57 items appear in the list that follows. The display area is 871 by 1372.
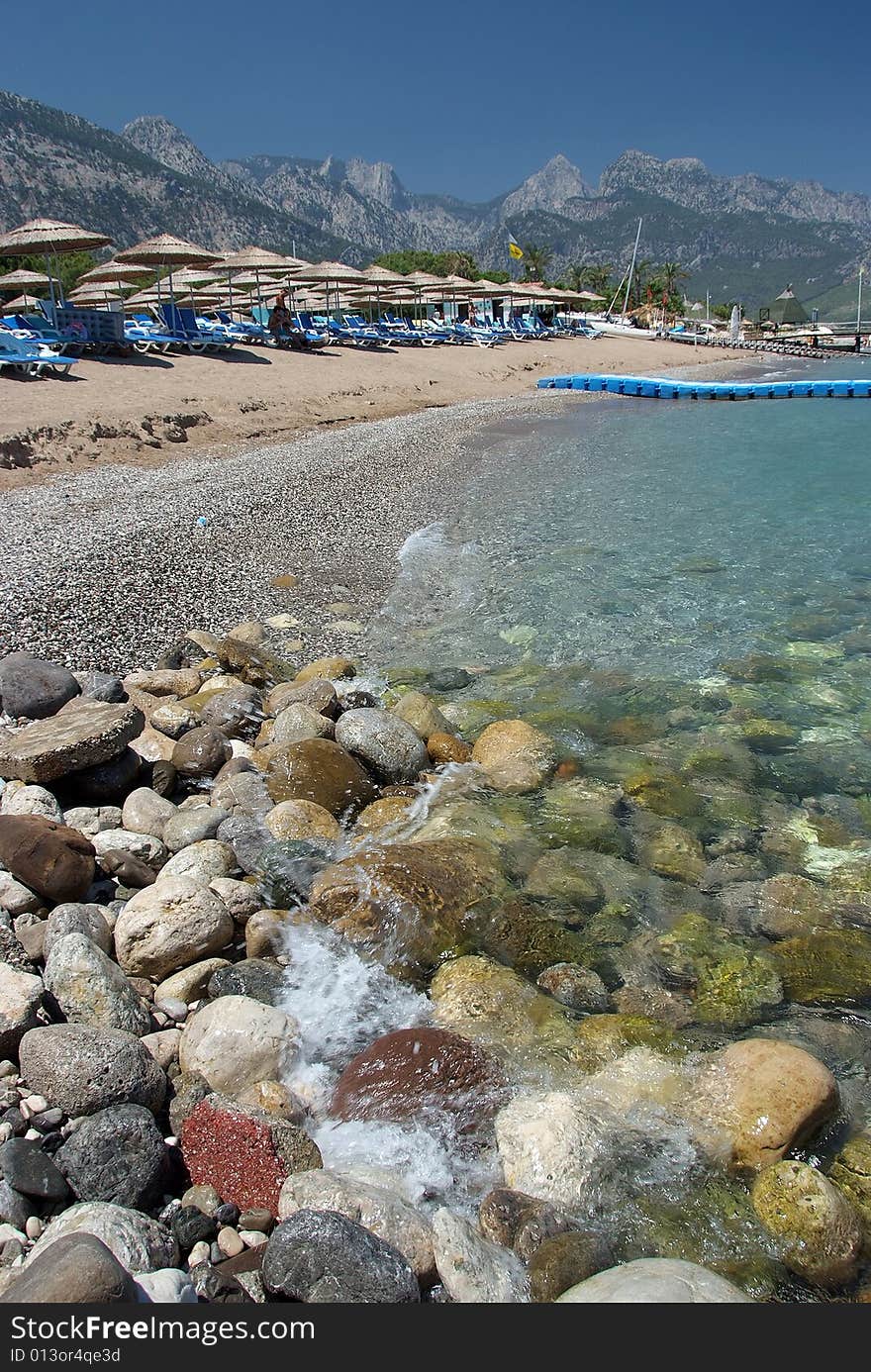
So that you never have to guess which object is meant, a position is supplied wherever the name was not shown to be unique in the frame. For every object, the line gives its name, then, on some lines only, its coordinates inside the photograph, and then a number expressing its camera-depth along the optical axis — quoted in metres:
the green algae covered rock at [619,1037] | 4.06
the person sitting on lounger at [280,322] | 32.67
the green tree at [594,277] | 98.44
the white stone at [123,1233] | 2.68
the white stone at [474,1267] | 2.85
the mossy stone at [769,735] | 7.13
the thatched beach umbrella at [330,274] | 35.25
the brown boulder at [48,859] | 4.56
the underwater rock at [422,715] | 7.05
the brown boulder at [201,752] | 6.38
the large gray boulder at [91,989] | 3.77
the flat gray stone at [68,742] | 5.59
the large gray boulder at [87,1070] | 3.28
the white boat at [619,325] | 69.69
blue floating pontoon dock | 38.47
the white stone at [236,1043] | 3.71
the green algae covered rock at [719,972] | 4.39
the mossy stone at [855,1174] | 3.29
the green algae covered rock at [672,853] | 5.53
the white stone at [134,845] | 5.15
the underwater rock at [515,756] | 6.55
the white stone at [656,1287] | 2.61
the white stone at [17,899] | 4.46
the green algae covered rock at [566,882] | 5.27
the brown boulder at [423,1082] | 3.71
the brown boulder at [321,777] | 6.11
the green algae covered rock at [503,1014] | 4.11
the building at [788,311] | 92.06
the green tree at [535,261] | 92.38
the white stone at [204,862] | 4.88
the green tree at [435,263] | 79.62
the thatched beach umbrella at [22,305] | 30.70
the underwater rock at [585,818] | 5.84
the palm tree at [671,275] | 89.44
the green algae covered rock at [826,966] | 4.50
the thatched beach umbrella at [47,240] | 23.20
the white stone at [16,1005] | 3.47
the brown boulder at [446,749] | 6.87
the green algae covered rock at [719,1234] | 3.06
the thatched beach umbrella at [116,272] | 30.19
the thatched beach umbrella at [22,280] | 27.75
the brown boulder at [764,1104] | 3.47
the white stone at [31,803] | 5.24
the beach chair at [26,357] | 20.74
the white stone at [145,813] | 5.52
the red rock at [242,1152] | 3.15
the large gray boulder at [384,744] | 6.51
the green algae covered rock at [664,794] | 6.18
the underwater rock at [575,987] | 4.44
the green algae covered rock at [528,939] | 4.76
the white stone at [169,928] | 4.30
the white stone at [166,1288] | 2.51
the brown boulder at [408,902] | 4.84
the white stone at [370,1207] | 2.93
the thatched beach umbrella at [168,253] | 26.61
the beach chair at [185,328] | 28.16
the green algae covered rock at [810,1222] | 3.06
